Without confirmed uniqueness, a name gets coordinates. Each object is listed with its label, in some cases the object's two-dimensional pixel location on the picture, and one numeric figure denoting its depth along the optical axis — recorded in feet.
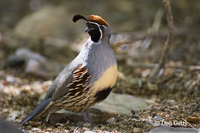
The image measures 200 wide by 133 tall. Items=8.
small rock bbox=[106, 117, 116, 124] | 25.45
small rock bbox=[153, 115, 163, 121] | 24.59
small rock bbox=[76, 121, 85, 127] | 25.41
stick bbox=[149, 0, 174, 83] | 28.84
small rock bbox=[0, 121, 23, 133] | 18.43
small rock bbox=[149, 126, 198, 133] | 20.21
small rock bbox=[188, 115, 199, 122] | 23.04
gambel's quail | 23.47
